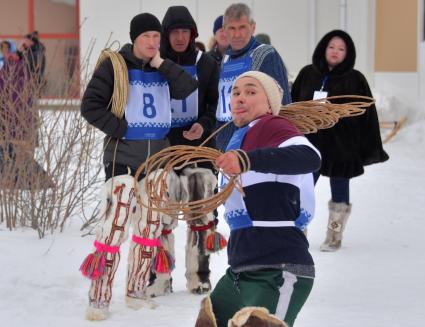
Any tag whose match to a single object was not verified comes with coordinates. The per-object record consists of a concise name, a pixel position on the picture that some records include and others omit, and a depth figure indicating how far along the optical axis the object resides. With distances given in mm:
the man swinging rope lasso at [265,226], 6633
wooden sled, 25756
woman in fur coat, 12740
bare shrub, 12625
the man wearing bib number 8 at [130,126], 9179
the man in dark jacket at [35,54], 12551
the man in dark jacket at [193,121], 10069
